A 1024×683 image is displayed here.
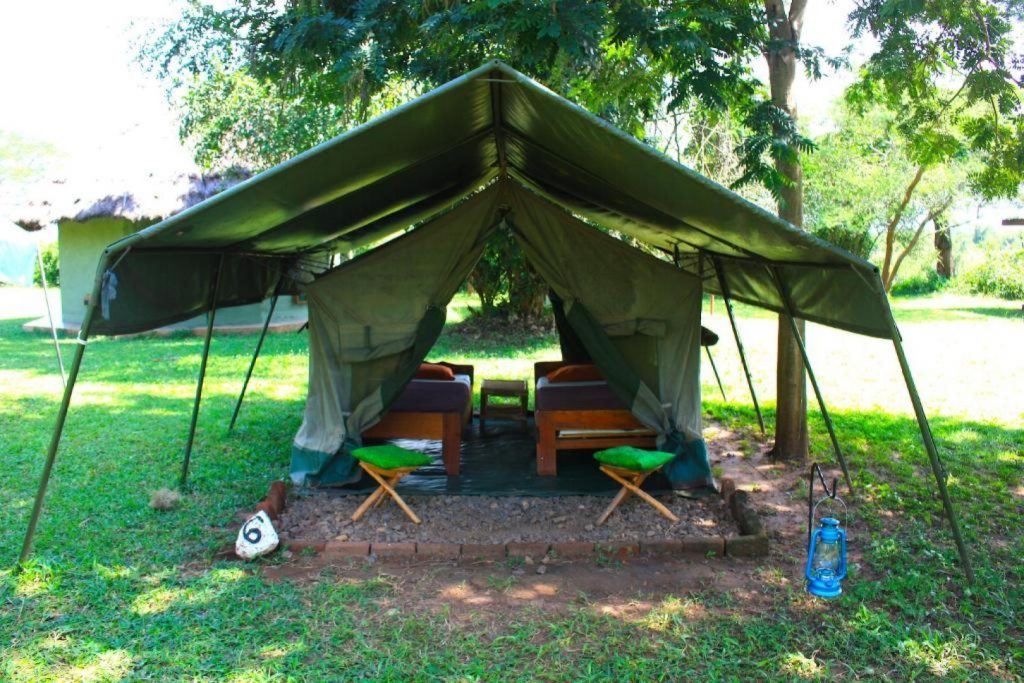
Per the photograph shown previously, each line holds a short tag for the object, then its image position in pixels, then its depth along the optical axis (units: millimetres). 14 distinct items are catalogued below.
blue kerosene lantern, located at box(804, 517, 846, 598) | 3732
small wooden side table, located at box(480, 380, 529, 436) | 7582
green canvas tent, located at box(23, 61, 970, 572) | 3758
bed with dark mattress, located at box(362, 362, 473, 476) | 6004
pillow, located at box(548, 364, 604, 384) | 6258
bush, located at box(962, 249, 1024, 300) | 18719
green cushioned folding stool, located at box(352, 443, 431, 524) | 4902
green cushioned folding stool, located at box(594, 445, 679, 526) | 4793
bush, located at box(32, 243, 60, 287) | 24625
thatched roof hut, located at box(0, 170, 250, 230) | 13352
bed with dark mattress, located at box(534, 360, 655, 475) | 5949
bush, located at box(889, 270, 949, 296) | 23016
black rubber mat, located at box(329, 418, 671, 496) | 5617
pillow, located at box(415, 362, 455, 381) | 6484
